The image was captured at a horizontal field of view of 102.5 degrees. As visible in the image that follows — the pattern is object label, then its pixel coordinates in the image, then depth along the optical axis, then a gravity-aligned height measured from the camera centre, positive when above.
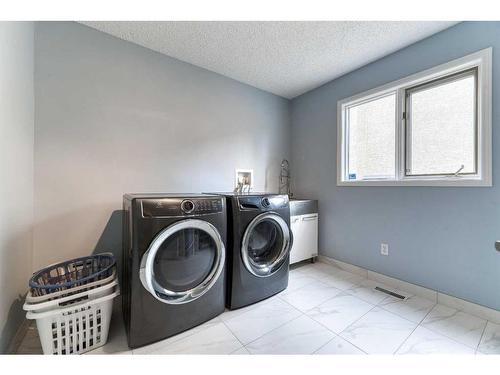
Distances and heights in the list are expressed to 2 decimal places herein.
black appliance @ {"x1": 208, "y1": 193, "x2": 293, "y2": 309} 1.52 -0.50
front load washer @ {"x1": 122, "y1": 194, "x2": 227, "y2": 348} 1.13 -0.49
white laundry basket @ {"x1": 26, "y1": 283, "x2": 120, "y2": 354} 1.03 -0.76
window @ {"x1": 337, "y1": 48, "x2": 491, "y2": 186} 1.49 +0.54
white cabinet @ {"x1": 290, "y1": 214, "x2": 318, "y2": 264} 2.30 -0.60
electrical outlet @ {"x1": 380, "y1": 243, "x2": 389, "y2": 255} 1.96 -0.60
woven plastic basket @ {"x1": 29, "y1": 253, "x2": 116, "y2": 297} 1.07 -0.55
